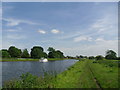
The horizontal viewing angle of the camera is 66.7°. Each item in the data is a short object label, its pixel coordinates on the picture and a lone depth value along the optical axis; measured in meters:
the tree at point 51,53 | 97.06
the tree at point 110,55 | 91.68
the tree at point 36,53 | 82.16
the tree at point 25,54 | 84.87
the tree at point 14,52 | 78.29
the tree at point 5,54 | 64.47
